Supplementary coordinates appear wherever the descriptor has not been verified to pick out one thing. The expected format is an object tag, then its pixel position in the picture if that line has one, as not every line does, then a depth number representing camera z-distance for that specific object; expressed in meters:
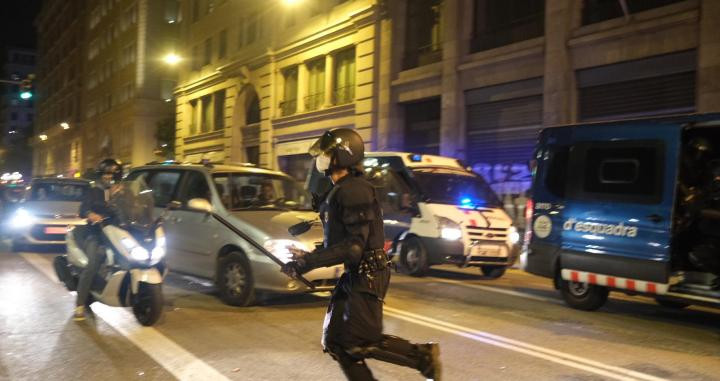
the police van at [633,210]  6.89
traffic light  21.02
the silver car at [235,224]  7.12
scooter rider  6.61
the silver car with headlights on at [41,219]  12.45
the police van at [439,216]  10.23
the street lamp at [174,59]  36.27
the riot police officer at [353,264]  3.34
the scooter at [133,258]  6.25
